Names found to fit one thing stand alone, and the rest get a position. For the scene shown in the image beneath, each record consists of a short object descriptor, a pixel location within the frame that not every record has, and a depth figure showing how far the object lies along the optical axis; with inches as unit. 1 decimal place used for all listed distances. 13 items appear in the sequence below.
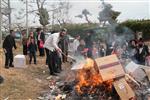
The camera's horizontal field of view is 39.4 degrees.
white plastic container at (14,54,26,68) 337.0
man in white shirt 296.3
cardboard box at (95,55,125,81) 239.6
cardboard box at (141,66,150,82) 266.7
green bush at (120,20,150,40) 734.3
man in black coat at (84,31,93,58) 368.6
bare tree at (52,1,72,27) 939.7
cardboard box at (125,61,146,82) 264.8
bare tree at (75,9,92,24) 1050.9
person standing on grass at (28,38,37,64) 352.7
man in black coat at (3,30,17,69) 320.1
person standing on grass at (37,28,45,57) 398.5
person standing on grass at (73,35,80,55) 385.2
